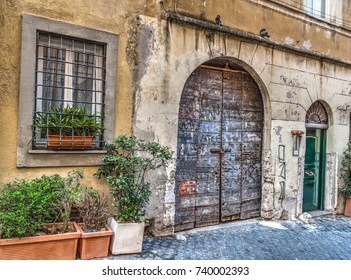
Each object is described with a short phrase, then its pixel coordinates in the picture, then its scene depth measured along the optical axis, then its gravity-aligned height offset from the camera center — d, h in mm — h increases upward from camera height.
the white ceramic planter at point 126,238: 4344 -1400
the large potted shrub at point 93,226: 4137 -1230
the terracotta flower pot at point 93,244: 4113 -1427
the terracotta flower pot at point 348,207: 7831 -1538
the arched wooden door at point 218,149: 5801 -116
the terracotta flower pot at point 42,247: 3615 -1349
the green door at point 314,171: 7617 -618
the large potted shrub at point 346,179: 7840 -813
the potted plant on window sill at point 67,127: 4418 +166
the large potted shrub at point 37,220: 3604 -1018
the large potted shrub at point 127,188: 4383 -698
